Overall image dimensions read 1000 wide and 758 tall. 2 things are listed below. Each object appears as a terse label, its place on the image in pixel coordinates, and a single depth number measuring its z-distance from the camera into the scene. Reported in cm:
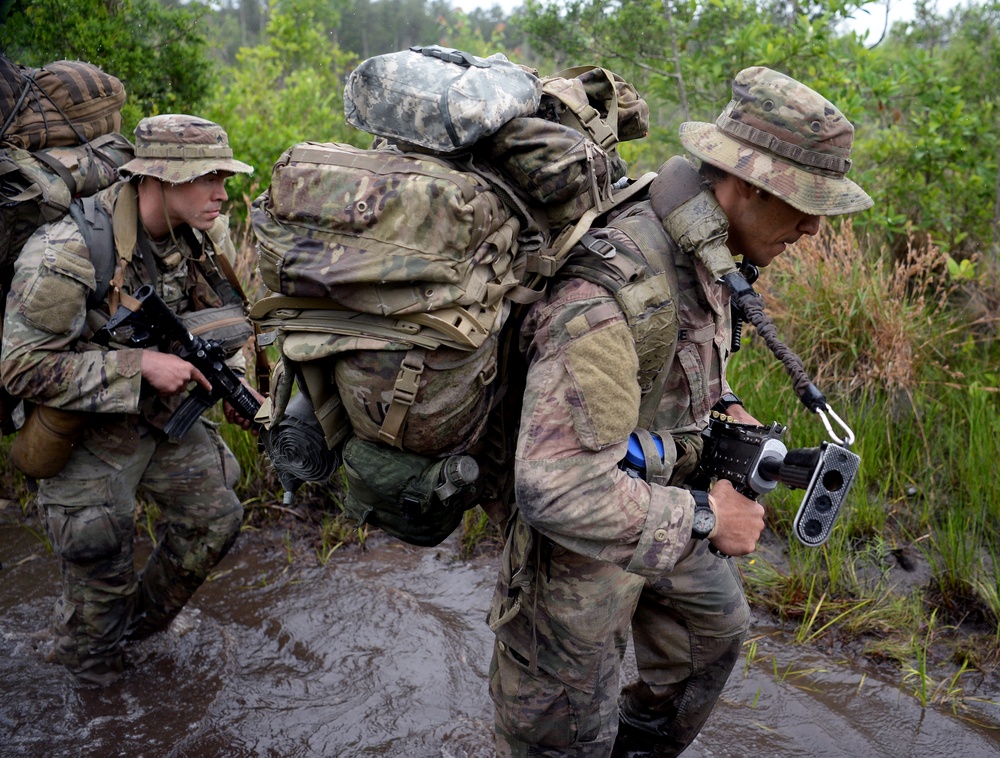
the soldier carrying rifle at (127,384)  315
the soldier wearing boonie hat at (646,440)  202
